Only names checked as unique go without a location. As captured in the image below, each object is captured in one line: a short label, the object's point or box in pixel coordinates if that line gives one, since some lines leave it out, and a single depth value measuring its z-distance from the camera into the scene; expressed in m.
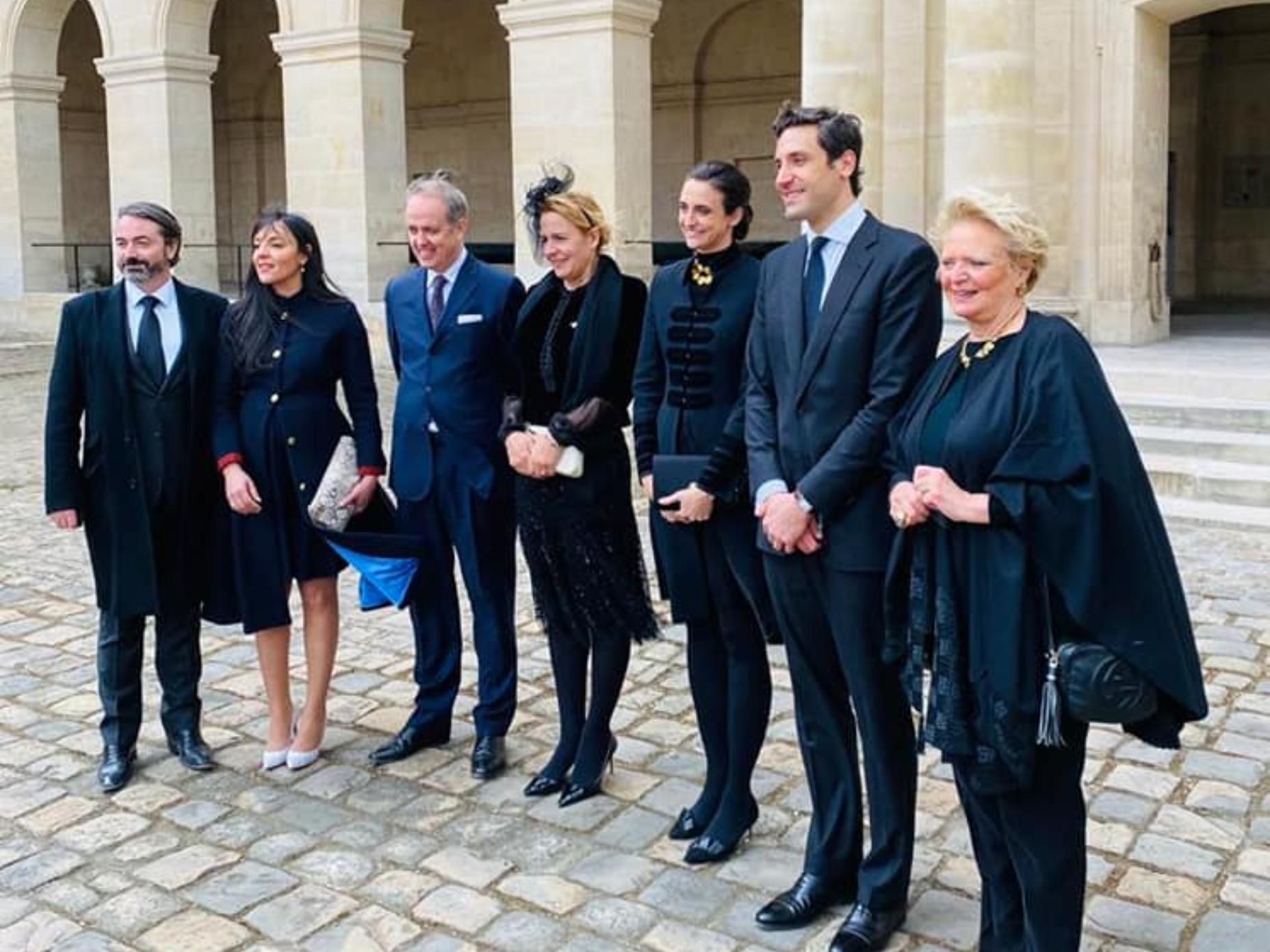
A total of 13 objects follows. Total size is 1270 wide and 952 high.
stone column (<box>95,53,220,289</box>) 18.19
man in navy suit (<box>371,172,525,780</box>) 4.83
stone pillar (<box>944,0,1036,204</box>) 11.04
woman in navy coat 4.80
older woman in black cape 2.88
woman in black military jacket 3.96
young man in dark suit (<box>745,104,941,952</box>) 3.47
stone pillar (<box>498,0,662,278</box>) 14.18
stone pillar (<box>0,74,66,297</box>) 20.20
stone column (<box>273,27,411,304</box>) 16.11
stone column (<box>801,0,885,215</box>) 11.79
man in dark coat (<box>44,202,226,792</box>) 4.85
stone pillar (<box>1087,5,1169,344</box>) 11.59
